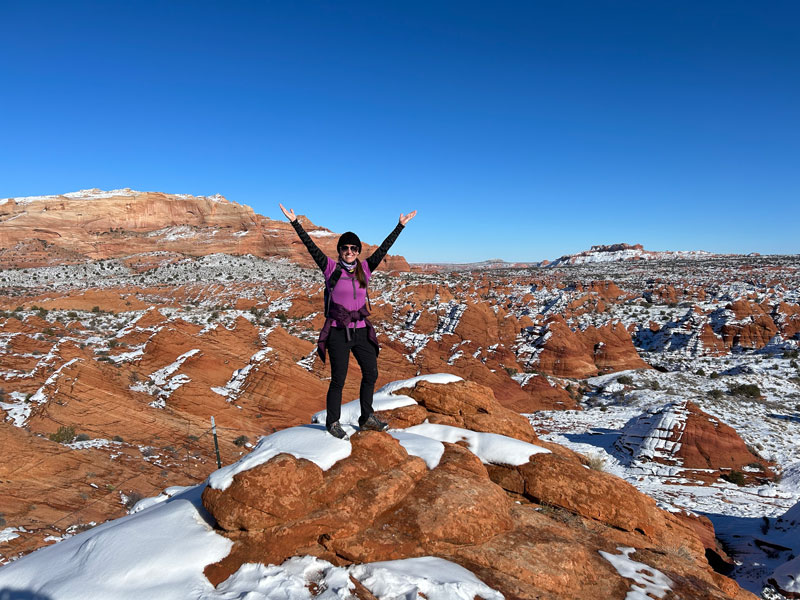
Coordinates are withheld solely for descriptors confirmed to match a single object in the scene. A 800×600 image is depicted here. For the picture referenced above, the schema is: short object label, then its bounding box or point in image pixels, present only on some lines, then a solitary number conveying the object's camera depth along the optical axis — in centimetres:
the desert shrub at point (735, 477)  1334
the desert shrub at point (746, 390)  2254
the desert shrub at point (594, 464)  763
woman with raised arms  447
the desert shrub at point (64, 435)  945
